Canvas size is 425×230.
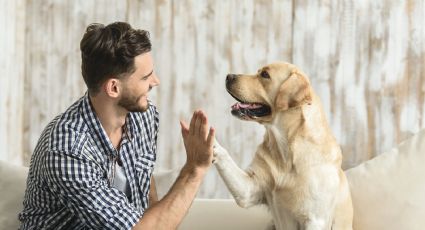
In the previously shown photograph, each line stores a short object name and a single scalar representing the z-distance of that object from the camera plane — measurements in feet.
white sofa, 7.88
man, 6.60
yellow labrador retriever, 7.64
